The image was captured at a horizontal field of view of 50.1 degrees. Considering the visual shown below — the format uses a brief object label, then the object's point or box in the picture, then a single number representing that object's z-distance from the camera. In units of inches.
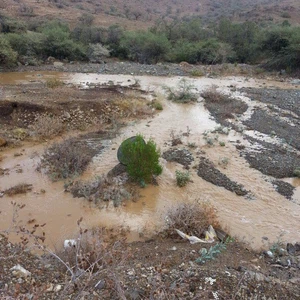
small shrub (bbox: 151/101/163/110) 504.7
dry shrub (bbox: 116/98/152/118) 469.2
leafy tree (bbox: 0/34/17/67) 745.3
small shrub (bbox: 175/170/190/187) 292.2
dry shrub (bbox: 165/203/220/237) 223.3
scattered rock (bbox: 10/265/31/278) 153.1
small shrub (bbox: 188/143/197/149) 371.6
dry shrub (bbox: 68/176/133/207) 265.6
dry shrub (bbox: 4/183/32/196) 271.2
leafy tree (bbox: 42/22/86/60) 907.4
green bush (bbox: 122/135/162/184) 283.4
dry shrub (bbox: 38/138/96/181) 301.9
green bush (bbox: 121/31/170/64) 970.1
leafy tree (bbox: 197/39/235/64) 962.7
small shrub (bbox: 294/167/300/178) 311.0
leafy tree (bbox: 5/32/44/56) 853.2
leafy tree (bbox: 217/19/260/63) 1000.9
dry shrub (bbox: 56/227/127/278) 144.5
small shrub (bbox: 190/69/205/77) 788.0
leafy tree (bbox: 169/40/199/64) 976.3
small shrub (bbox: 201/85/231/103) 560.2
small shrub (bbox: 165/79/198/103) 554.2
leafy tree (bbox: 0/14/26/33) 995.3
